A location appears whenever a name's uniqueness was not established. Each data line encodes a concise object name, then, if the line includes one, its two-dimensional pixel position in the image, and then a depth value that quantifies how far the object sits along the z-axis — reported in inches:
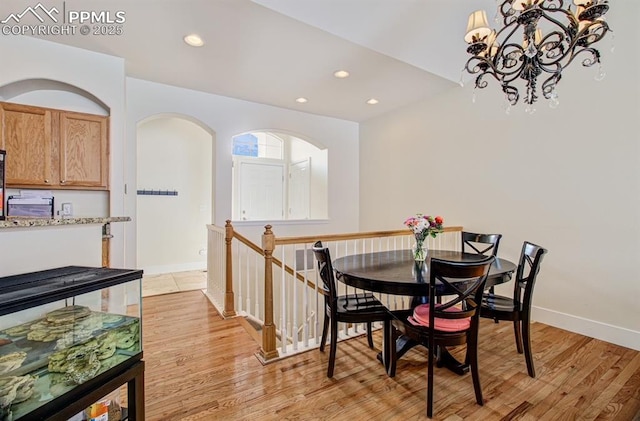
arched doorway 213.0
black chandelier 74.0
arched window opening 235.9
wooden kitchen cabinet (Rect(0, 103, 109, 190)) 110.7
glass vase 103.1
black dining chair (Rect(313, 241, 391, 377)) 85.3
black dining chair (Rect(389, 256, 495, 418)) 69.6
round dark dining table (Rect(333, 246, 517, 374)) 75.2
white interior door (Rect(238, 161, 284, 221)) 244.5
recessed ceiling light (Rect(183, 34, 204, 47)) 113.9
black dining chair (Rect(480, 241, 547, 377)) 84.3
